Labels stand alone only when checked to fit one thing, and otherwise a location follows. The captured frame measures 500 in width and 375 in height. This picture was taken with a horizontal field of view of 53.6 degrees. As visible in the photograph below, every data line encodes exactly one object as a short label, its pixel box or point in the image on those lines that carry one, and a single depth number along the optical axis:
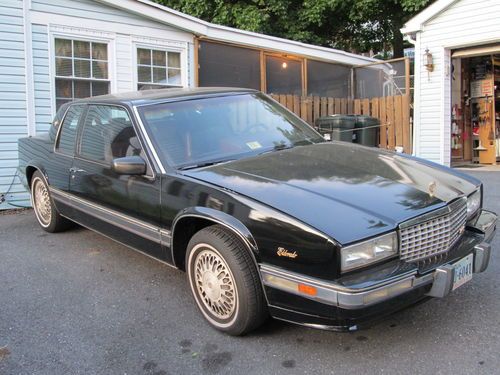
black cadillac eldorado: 2.72
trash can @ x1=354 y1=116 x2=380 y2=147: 11.10
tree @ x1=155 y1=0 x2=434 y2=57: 15.77
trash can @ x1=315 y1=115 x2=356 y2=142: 10.73
